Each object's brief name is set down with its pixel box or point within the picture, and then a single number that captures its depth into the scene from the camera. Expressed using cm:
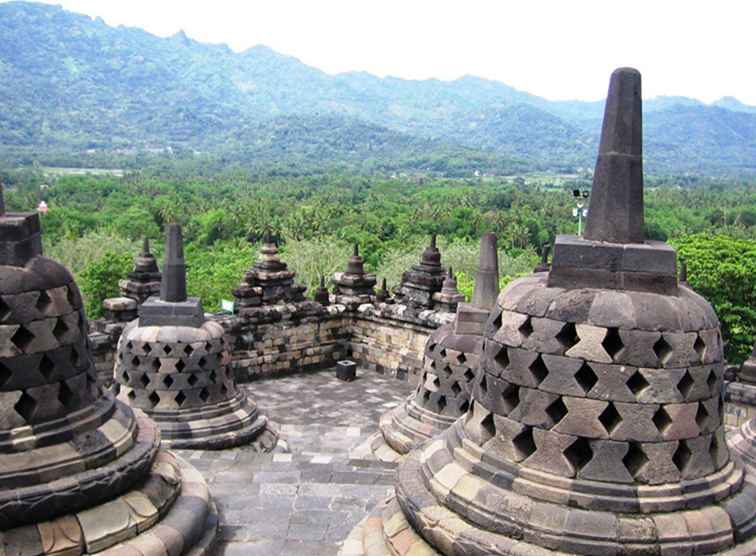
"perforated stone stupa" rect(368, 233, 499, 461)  957
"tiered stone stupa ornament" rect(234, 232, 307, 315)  1669
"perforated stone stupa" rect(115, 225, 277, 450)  1013
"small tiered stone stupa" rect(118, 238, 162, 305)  1697
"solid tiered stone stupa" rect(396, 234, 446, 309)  1772
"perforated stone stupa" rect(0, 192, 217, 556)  442
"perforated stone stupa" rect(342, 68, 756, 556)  407
